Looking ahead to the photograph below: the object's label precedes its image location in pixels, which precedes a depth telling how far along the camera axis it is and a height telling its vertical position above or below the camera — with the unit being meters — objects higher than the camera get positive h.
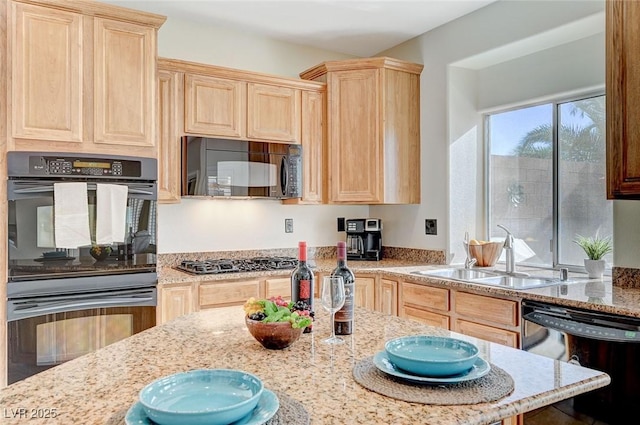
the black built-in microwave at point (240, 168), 3.28 +0.32
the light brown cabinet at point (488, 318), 2.55 -0.60
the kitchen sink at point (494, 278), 2.82 -0.43
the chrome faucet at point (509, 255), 3.13 -0.28
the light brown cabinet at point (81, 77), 2.57 +0.77
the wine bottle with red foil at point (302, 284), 1.61 -0.24
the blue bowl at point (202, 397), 0.89 -0.38
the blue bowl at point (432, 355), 1.14 -0.37
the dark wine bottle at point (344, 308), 1.55 -0.31
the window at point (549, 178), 3.05 +0.23
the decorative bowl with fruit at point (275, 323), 1.38 -0.32
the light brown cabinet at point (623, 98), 2.32 +0.56
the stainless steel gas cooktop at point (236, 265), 3.20 -0.37
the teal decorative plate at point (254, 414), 0.92 -0.40
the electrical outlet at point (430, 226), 3.80 -0.11
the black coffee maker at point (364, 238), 4.05 -0.22
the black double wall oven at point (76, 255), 2.51 -0.23
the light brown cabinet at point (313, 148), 3.77 +0.51
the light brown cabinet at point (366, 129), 3.74 +0.66
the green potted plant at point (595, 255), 2.80 -0.25
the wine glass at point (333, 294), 1.39 -0.24
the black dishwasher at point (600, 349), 2.02 -0.62
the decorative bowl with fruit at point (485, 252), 3.43 -0.29
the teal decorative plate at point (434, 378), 1.12 -0.39
